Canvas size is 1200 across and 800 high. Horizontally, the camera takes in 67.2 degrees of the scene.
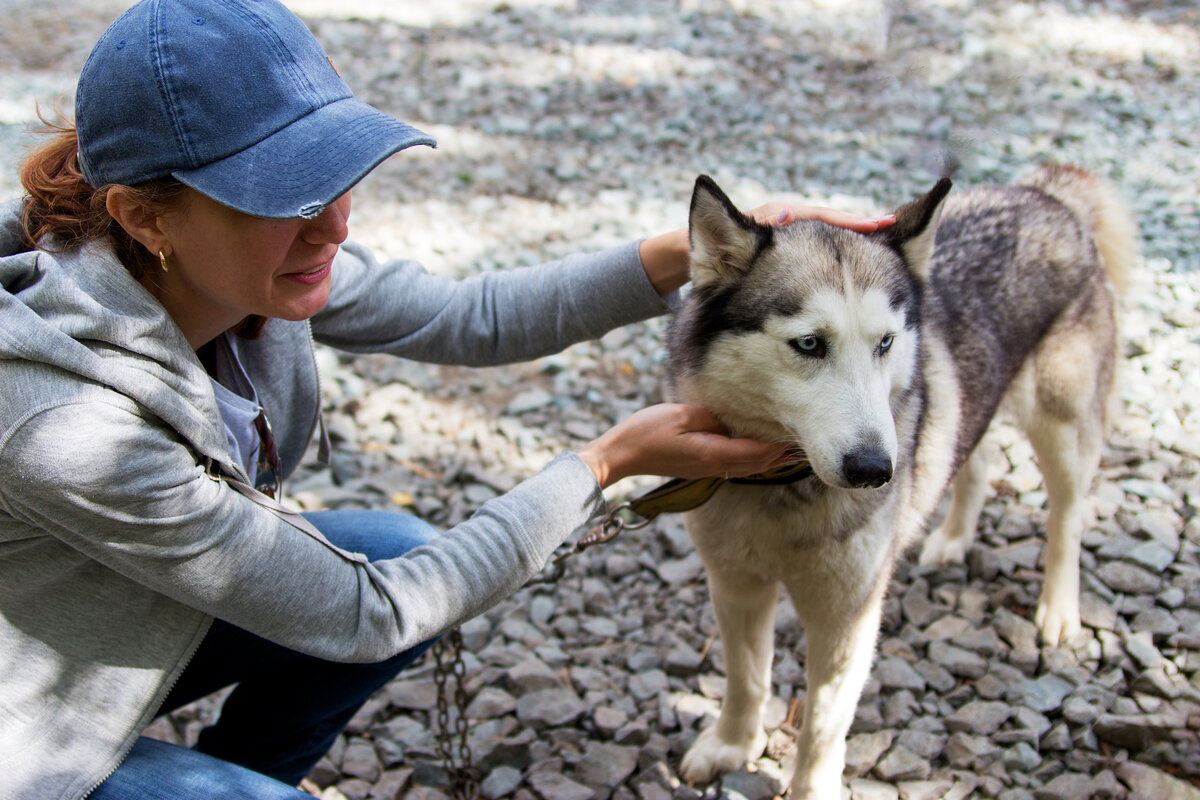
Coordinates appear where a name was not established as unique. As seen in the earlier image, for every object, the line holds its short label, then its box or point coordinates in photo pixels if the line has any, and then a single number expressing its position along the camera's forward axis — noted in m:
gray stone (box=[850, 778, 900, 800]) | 2.32
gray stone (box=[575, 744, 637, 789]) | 2.37
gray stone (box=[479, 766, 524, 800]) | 2.36
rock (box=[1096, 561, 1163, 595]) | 2.88
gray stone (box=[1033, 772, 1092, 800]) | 2.20
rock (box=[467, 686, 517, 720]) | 2.57
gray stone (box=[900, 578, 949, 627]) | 2.88
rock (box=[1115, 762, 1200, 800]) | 2.17
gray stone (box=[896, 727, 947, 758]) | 2.41
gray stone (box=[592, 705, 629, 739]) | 2.52
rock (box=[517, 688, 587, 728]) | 2.54
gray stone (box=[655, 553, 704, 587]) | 3.04
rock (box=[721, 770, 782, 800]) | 2.34
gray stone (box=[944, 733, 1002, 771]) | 2.35
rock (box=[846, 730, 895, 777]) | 2.42
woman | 1.39
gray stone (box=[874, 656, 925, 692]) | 2.62
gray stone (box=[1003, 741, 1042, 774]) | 2.32
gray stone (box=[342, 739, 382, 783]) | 2.42
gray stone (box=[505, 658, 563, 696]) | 2.64
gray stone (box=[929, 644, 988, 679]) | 2.67
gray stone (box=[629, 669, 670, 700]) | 2.66
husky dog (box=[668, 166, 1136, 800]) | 1.80
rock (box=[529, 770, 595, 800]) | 2.33
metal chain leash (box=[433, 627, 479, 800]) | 2.10
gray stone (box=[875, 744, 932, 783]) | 2.35
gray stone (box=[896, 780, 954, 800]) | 2.29
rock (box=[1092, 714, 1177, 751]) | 2.30
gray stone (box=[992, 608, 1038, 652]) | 2.76
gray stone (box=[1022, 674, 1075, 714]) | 2.51
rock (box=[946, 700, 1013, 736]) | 2.46
